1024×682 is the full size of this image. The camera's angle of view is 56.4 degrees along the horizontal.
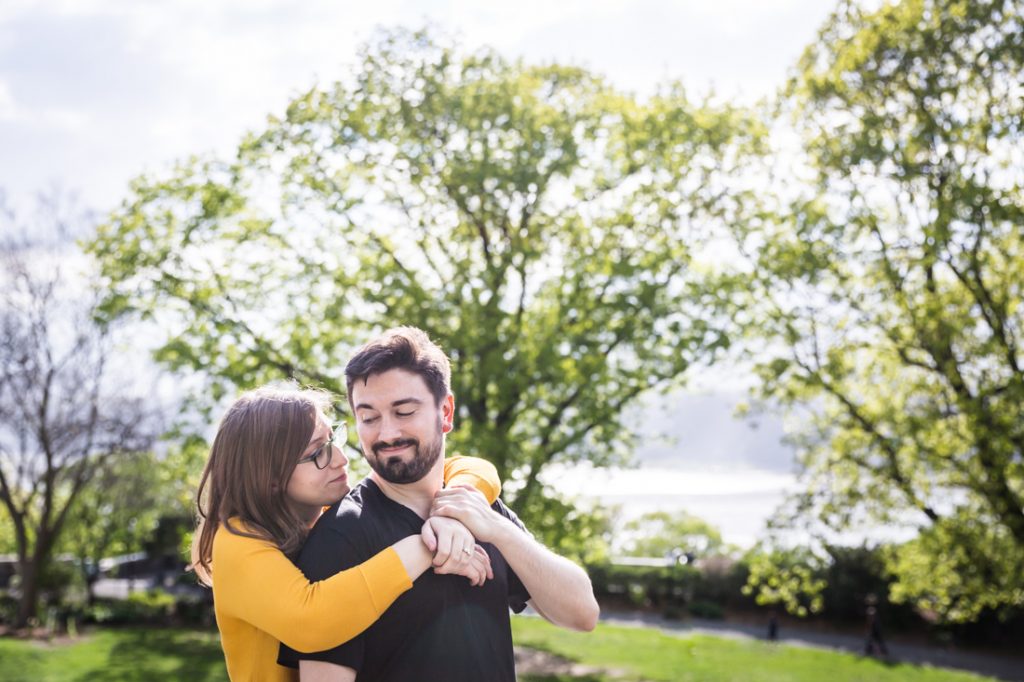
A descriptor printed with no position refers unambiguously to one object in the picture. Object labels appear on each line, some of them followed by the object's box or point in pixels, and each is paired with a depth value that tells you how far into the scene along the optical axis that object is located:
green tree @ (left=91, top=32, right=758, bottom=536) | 15.69
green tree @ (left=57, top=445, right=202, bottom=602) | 30.78
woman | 2.33
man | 2.45
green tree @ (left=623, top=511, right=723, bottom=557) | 36.28
